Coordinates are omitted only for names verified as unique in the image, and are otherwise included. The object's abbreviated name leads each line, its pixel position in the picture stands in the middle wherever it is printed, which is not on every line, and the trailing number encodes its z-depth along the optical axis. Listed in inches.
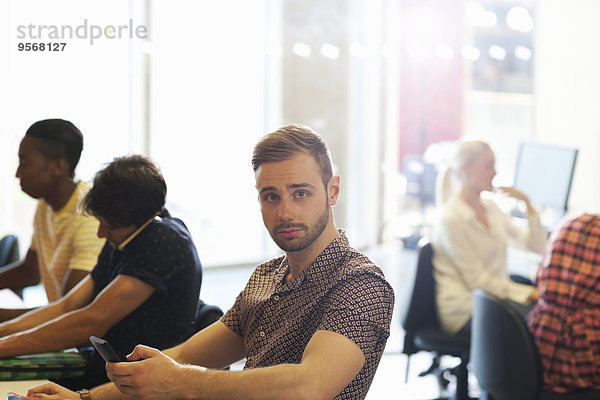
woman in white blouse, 132.1
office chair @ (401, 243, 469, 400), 130.9
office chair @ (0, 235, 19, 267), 126.6
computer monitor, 164.7
